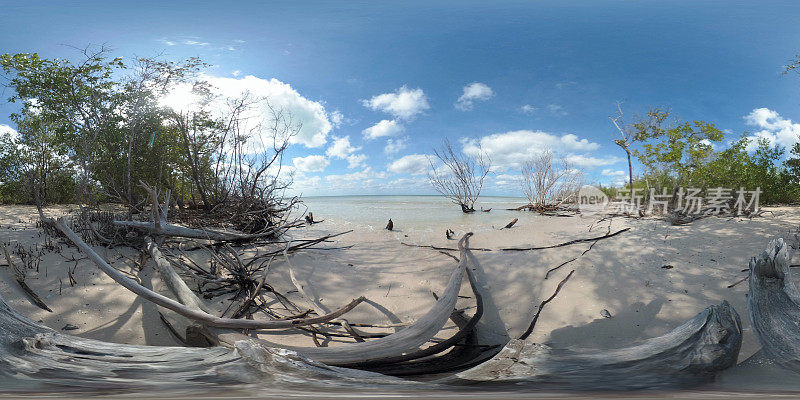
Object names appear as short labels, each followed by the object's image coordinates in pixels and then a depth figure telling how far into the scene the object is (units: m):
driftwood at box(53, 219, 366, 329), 1.95
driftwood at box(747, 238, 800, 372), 1.64
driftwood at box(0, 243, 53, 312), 2.80
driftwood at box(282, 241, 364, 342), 2.45
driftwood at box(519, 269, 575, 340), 2.41
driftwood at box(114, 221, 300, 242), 4.25
